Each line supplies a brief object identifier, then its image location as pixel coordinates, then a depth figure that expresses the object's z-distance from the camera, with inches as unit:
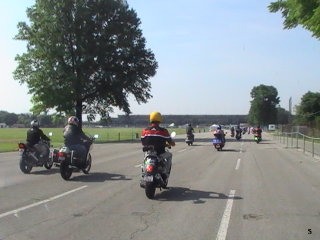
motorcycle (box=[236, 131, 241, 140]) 2148.0
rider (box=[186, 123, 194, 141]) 1636.9
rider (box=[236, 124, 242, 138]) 2148.1
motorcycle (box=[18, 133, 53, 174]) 665.6
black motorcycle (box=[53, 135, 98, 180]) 577.6
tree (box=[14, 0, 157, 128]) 2124.8
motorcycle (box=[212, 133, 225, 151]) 1272.1
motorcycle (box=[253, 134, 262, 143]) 1830.7
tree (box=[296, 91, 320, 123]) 4301.2
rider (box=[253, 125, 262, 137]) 1838.1
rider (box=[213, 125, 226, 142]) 1279.5
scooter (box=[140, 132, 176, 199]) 438.3
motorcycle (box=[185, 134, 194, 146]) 1623.3
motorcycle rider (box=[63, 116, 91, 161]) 606.4
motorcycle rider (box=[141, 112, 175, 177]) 471.5
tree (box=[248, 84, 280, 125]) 6230.3
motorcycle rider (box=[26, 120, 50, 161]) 676.1
